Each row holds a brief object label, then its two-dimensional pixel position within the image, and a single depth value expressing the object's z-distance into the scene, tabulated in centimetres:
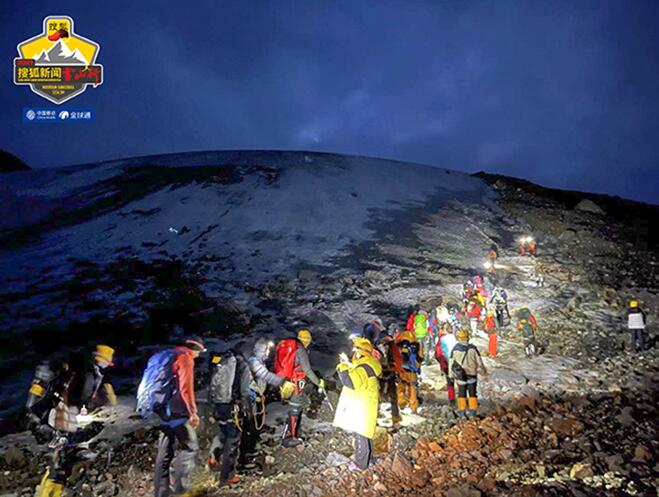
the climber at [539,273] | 1714
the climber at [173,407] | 440
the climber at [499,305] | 1286
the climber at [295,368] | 593
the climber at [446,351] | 760
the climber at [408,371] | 754
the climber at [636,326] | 1054
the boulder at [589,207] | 2888
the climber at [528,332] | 1057
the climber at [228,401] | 527
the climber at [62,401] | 454
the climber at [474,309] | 1191
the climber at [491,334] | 1065
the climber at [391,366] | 695
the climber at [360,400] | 518
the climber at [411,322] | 1003
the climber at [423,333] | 1011
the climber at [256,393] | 550
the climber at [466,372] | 686
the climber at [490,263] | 1872
